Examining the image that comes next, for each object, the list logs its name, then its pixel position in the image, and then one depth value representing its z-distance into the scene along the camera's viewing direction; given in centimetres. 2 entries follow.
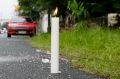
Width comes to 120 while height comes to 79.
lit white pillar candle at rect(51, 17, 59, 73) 369
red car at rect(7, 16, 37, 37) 1677
